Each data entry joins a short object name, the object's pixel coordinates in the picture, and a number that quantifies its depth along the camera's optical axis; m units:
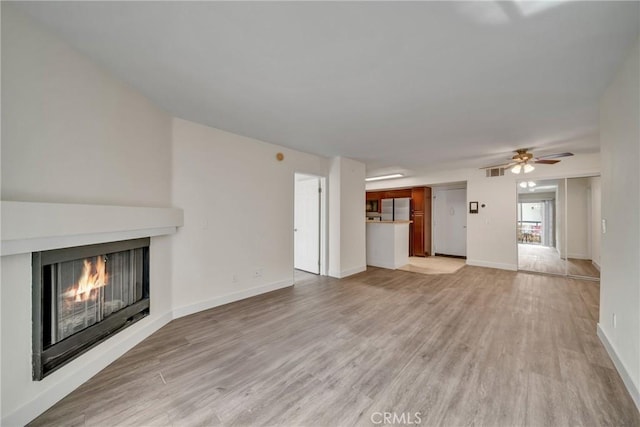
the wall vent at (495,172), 5.67
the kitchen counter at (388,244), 5.76
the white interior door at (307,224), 5.14
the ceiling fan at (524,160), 4.13
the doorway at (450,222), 7.43
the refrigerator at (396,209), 7.65
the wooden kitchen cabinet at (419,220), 7.37
